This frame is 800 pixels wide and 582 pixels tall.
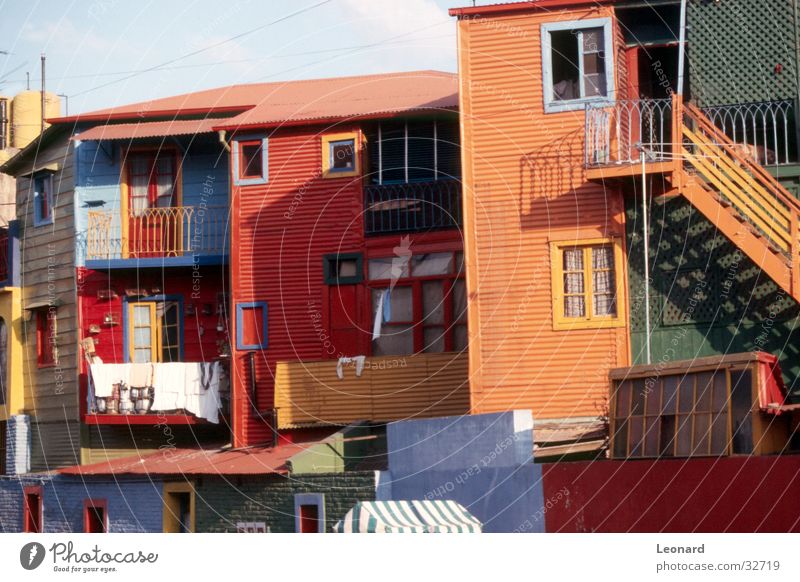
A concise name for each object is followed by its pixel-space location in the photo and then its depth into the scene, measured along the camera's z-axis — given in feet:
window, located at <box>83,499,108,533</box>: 106.63
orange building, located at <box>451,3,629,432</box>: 90.63
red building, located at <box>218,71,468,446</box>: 102.99
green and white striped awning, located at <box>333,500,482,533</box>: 78.73
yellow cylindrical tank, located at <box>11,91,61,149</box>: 132.09
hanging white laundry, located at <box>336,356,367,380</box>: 101.14
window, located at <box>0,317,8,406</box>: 119.34
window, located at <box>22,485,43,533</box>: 112.06
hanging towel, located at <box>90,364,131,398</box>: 109.29
